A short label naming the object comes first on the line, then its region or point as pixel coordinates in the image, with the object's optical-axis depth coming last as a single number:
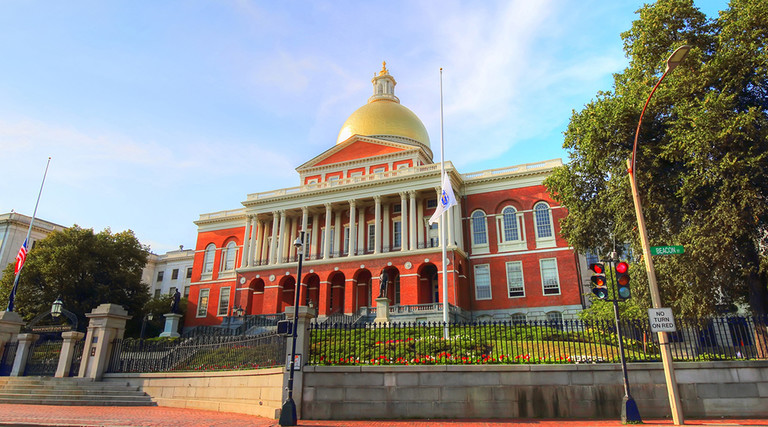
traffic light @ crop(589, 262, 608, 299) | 11.97
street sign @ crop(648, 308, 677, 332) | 11.62
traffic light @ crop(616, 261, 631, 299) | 12.06
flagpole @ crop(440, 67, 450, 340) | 29.16
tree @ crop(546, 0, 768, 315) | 17.08
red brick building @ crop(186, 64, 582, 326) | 40.19
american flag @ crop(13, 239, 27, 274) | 30.72
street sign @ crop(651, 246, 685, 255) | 12.40
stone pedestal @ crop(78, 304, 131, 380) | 19.20
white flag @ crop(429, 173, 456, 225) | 29.03
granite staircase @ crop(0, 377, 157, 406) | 17.25
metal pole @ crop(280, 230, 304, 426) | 12.20
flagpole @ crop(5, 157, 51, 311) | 30.57
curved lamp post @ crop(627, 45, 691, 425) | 11.45
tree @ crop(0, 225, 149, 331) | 41.00
